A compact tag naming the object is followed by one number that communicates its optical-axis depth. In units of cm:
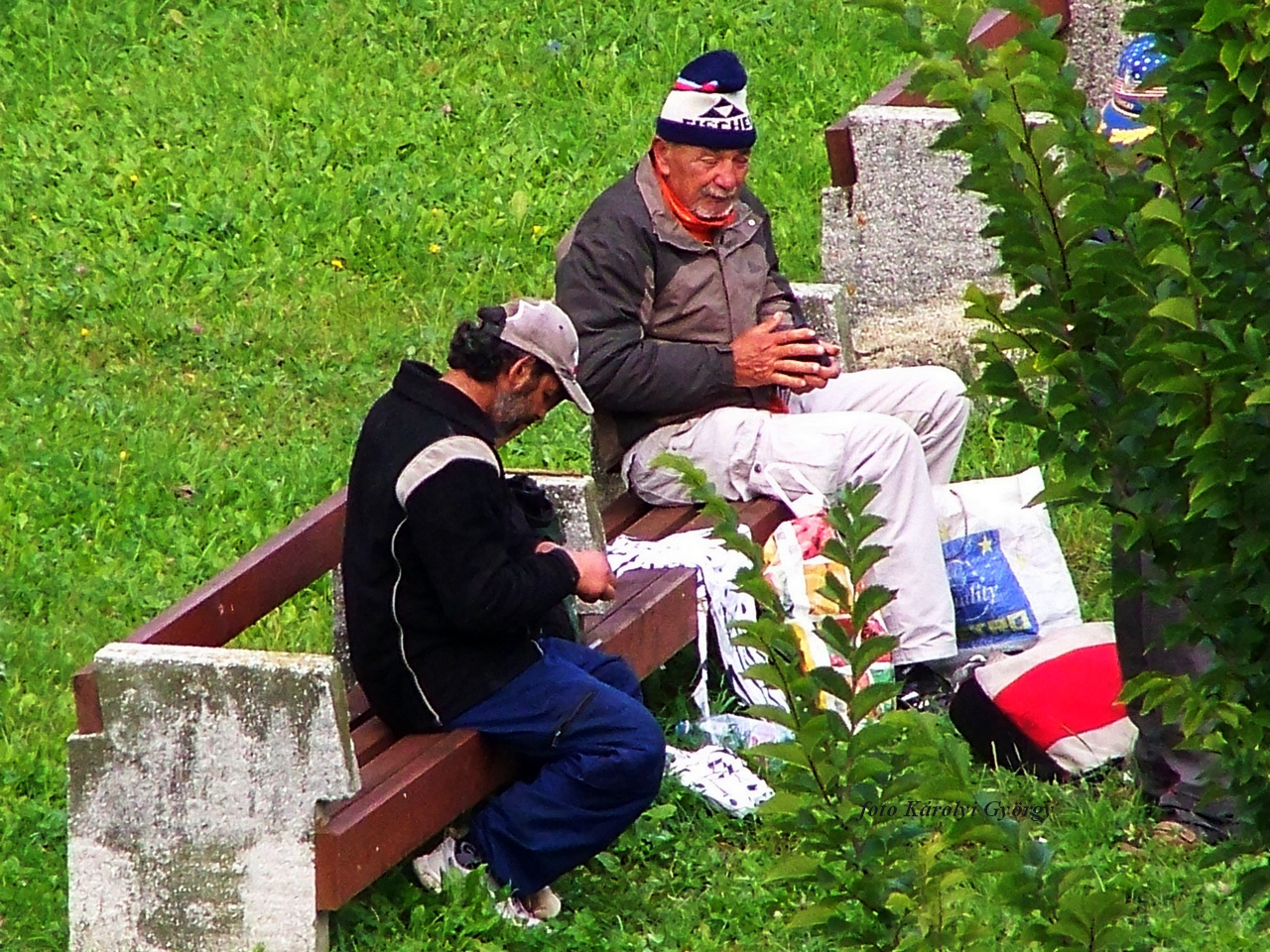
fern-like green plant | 425
